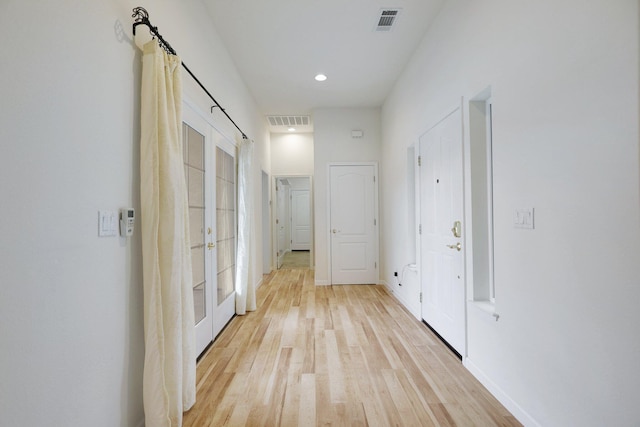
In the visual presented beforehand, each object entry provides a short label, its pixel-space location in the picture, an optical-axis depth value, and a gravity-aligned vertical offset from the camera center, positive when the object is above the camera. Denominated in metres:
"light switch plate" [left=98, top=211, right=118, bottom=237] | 1.31 -0.03
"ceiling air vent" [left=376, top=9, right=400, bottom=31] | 2.71 +1.80
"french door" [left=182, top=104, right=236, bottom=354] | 2.40 -0.07
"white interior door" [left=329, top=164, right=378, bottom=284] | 5.05 -0.18
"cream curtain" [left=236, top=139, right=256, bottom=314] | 3.59 -0.22
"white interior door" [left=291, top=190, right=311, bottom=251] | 10.70 -0.26
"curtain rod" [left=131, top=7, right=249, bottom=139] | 1.54 +0.99
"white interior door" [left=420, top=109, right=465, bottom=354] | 2.41 -0.16
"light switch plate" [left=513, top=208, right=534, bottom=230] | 1.59 -0.04
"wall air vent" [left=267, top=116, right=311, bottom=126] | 5.45 +1.73
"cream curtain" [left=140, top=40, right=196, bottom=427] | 1.46 -0.15
